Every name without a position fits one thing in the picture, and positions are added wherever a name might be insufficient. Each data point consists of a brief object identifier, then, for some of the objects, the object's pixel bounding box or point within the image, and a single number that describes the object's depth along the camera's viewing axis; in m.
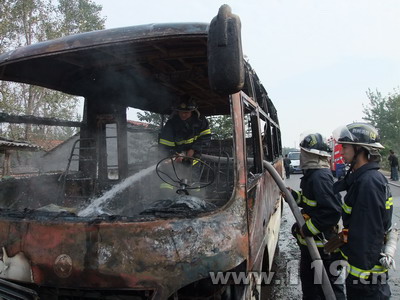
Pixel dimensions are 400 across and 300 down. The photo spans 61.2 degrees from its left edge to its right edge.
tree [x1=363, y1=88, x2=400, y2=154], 26.83
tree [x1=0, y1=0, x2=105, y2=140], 18.03
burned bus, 1.95
